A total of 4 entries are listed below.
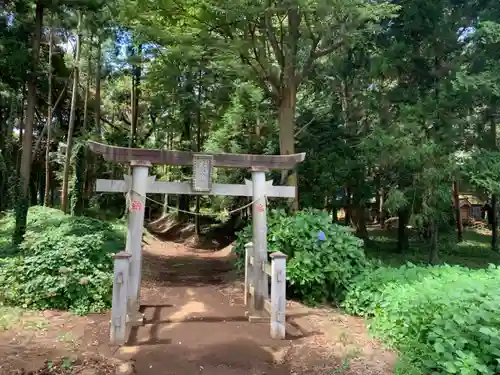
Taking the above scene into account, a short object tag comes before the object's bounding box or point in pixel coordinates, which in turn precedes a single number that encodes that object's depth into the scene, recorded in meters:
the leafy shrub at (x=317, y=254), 6.99
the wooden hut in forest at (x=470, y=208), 27.85
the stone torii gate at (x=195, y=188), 6.22
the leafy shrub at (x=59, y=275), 6.29
